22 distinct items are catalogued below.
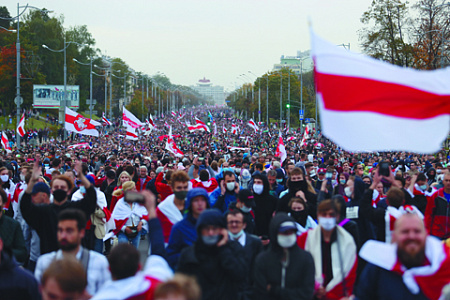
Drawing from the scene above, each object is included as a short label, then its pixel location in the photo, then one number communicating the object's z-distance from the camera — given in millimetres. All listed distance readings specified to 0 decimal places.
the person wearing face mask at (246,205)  14570
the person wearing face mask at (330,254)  10898
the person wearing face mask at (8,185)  19391
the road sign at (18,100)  63594
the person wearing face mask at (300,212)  14141
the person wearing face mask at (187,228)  11914
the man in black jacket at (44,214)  13625
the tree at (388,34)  86950
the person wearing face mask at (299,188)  16609
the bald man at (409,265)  8430
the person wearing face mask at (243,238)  11844
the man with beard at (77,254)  9928
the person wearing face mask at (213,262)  10047
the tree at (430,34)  77375
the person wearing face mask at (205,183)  20922
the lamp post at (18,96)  63387
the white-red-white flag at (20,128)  58722
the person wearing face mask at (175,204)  14352
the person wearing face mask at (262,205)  16312
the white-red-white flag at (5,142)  51031
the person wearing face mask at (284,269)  10023
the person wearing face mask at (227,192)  16500
